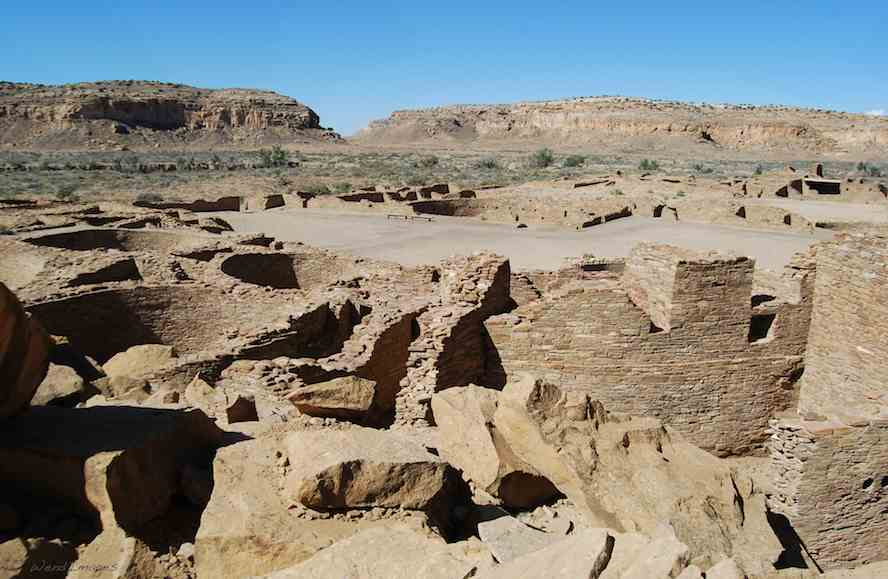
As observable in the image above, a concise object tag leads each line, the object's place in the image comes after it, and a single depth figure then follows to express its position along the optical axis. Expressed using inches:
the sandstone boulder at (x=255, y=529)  157.9
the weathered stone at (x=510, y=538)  169.5
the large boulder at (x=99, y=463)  169.5
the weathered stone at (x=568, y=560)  141.1
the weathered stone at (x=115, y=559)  155.1
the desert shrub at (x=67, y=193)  1348.4
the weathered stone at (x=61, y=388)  246.7
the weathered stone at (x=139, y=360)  336.8
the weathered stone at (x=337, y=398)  236.8
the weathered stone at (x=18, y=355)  173.0
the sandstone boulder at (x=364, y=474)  166.6
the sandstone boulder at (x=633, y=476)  207.0
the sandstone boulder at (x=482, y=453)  214.8
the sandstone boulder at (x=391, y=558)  145.3
